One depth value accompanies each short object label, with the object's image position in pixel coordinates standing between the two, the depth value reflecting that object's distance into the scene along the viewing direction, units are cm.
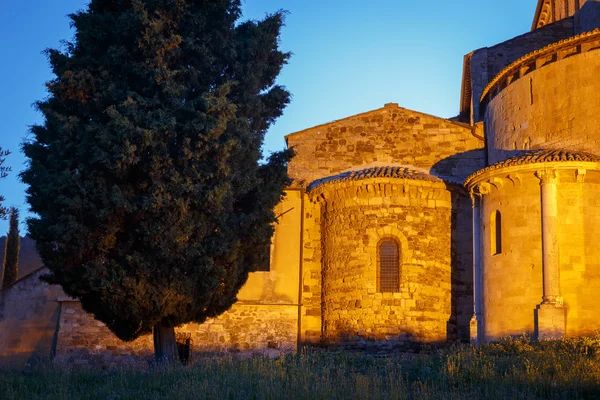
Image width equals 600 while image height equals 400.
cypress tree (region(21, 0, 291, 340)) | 1648
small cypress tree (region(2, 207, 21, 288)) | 2963
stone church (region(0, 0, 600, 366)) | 1966
